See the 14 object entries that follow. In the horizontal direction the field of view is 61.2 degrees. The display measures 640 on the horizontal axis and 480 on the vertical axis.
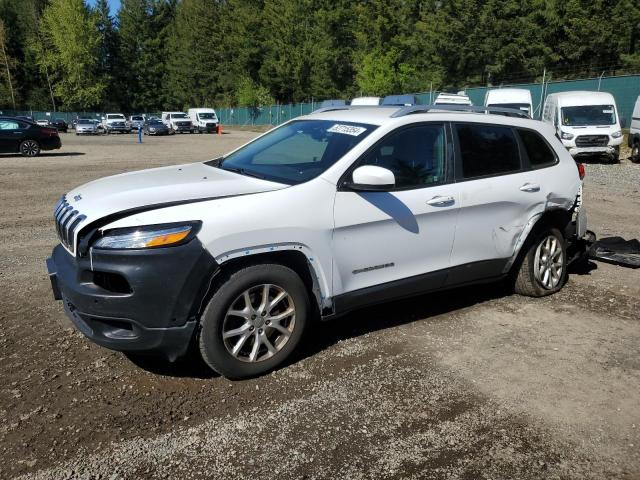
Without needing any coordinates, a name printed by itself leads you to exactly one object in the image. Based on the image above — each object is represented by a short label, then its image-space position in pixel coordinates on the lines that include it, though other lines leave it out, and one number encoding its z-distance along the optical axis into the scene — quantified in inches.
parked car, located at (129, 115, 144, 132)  2069.5
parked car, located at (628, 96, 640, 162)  680.4
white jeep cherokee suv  126.5
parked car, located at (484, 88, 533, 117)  906.7
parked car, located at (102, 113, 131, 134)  1894.7
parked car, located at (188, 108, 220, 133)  2017.7
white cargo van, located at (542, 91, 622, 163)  677.9
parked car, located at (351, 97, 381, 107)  528.8
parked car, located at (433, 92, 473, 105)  726.5
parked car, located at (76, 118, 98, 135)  1744.6
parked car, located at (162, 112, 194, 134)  1956.2
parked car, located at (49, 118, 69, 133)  1953.1
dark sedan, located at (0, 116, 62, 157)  782.5
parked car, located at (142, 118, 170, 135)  1854.1
